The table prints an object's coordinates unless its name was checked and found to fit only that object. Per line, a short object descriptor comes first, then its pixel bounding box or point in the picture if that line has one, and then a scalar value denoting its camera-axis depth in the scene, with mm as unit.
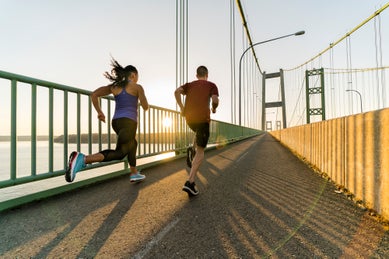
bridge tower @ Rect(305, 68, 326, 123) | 33406
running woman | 3449
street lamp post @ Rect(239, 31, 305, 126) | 20569
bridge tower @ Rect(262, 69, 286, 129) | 51728
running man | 3451
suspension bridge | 1817
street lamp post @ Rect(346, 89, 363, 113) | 50172
